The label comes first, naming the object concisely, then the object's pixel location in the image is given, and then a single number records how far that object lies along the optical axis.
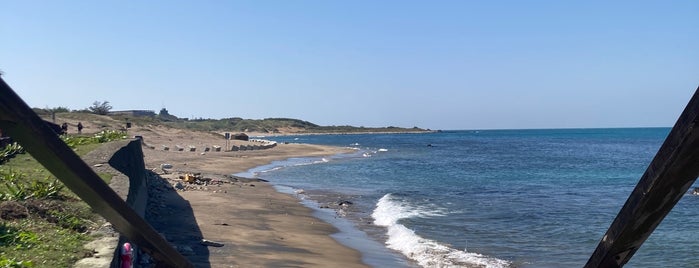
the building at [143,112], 101.21
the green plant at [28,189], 7.76
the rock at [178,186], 21.48
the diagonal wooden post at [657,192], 1.39
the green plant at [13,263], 4.86
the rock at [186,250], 10.69
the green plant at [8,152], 11.57
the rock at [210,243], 12.07
